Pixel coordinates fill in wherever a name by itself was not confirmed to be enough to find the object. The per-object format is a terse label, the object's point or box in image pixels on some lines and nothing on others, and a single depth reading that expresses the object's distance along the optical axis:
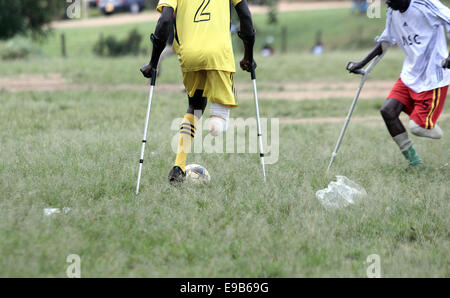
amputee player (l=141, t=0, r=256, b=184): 10.23
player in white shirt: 12.23
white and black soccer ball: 11.43
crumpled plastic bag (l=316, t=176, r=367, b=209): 10.37
